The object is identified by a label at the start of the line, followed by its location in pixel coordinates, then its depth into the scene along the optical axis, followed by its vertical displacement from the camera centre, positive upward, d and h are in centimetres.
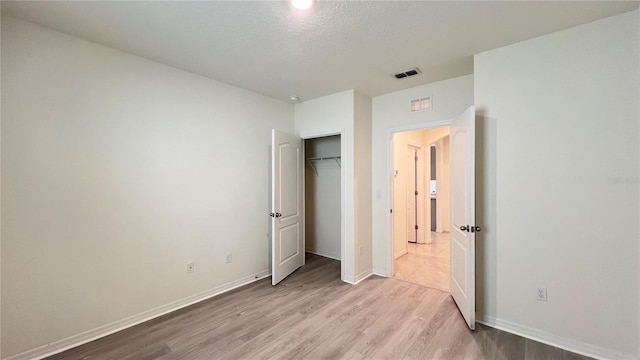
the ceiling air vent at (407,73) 297 +123
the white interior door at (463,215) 241 -36
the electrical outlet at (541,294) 228 -100
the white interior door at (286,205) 355 -37
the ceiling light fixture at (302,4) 179 +121
